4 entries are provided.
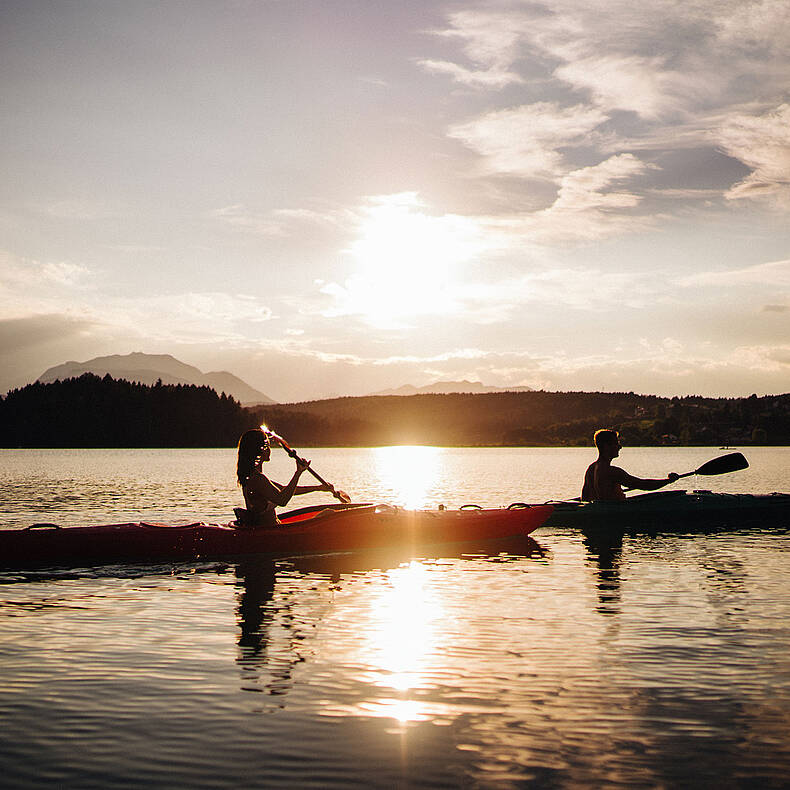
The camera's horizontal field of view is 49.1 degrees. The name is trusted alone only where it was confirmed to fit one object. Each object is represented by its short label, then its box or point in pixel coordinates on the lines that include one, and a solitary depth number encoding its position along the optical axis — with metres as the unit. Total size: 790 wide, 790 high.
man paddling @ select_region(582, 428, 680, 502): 19.33
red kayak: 14.84
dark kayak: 20.92
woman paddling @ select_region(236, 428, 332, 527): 14.31
